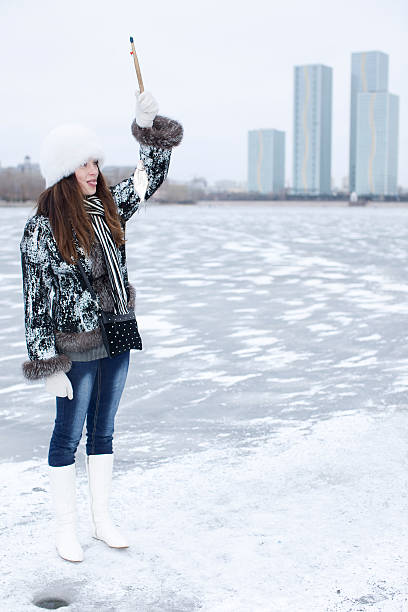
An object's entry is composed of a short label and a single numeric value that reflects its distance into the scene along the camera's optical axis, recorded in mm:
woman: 2857
